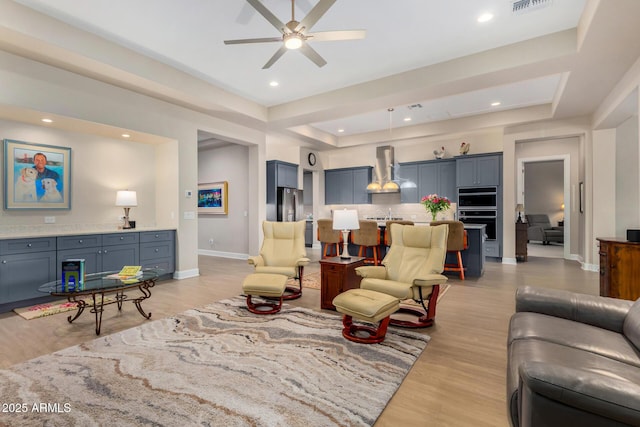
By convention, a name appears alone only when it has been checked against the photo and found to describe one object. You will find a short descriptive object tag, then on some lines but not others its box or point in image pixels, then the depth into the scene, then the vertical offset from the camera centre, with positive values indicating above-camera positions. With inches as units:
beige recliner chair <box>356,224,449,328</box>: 118.0 -24.2
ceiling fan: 104.3 +67.5
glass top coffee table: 111.8 -27.5
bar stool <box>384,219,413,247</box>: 211.3 -14.2
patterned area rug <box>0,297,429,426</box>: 68.9 -44.9
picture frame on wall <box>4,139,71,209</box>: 155.9 +21.9
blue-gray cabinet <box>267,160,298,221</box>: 299.9 +33.0
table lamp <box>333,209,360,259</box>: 144.1 -3.1
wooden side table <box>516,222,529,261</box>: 267.9 -22.7
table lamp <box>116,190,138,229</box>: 185.6 +9.9
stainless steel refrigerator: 304.0 +10.8
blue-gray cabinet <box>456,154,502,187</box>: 269.0 +39.9
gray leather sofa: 42.4 -27.7
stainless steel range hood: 316.5 +50.4
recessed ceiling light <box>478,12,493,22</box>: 124.8 +82.1
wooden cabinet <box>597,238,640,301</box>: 136.7 -25.9
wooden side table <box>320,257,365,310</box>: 137.9 -29.3
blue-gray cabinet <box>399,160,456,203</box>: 297.4 +36.3
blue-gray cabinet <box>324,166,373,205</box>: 343.0 +33.9
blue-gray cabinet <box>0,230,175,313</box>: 140.7 -21.8
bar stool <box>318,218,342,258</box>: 243.0 -16.4
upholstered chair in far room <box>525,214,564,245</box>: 380.5 -21.6
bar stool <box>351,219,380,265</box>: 223.5 -16.8
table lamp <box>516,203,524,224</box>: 273.4 +4.1
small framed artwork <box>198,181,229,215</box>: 299.7 +17.4
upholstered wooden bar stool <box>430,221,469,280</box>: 199.2 -16.0
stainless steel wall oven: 270.4 +6.3
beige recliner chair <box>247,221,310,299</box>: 159.9 -19.7
